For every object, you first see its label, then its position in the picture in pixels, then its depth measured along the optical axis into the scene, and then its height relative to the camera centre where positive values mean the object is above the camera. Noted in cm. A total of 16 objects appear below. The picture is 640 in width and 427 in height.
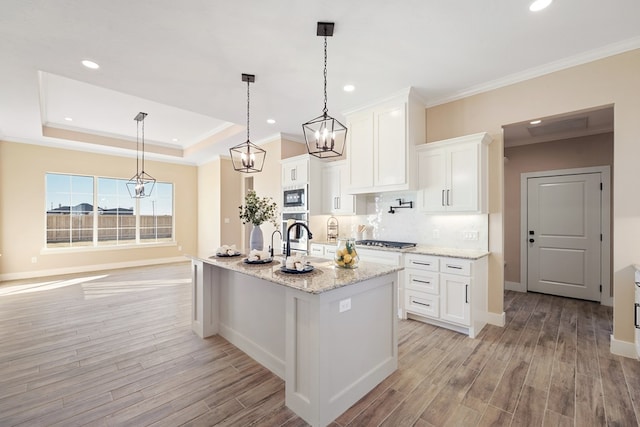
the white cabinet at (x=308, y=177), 498 +64
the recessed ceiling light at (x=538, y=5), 214 +163
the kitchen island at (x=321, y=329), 185 -93
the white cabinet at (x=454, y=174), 335 +48
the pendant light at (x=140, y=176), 687 +84
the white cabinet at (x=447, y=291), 316 -97
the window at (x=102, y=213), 645 -3
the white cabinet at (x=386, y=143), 373 +98
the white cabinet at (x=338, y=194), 469 +31
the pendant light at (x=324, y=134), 238 +69
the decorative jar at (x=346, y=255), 235 -37
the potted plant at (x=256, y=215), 289 -3
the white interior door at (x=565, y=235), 443 -40
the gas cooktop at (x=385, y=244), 386 -48
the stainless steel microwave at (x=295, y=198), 502 +26
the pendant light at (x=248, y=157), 325 +65
